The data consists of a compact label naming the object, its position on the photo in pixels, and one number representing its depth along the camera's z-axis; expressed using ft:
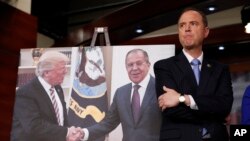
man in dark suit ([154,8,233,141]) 7.57
